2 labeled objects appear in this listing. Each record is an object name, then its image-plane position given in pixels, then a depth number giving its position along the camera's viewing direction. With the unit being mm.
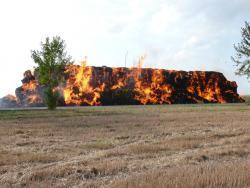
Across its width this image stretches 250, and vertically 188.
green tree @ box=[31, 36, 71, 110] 64562
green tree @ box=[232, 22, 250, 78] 66375
